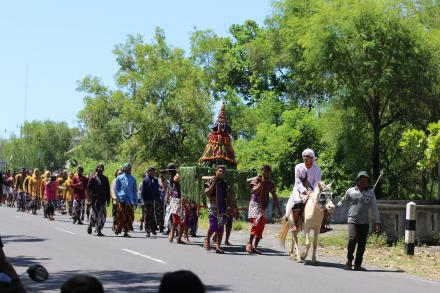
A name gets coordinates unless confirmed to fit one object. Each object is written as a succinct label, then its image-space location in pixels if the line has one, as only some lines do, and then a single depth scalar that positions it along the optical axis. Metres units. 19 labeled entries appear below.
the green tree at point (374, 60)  30.97
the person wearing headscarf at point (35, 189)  35.56
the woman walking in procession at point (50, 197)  30.78
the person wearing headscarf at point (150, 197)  22.28
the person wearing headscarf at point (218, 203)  17.28
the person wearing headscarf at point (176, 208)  19.45
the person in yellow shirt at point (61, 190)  34.52
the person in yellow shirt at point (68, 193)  32.28
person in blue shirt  21.44
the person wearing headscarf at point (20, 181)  38.51
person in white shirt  15.85
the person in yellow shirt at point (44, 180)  34.22
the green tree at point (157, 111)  46.69
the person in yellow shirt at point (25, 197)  37.00
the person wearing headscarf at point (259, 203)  17.55
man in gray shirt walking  15.09
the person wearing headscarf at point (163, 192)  22.56
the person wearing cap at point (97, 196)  21.92
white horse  15.31
